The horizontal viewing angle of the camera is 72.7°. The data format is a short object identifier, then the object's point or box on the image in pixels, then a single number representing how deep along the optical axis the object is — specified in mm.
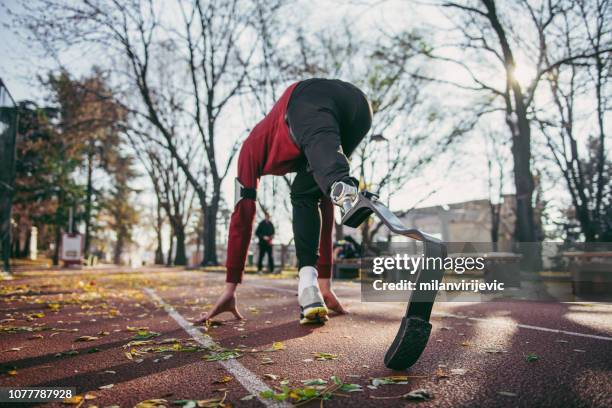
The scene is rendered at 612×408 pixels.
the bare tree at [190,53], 14320
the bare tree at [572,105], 14391
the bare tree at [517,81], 11734
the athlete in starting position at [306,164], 2434
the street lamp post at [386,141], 20494
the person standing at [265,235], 15883
